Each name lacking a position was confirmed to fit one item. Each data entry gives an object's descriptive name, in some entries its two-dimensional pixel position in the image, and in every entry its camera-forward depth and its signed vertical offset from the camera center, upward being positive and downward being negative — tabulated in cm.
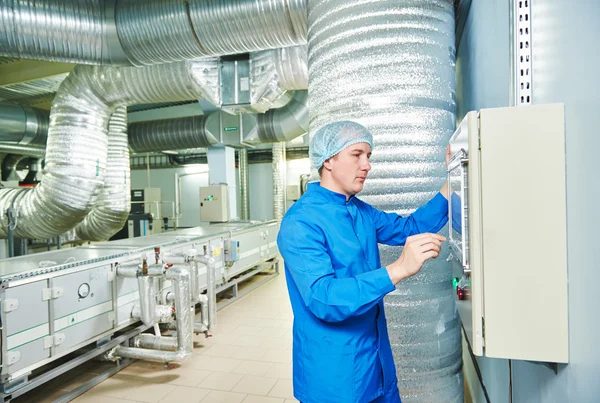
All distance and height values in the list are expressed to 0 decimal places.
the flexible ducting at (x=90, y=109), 360 +87
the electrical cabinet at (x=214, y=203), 522 -2
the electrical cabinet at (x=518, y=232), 80 -7
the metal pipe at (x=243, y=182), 816 +39
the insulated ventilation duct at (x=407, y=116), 142 +29
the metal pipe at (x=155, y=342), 284 -100
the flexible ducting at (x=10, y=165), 782 +78
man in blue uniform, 105 -20
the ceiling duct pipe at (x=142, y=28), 248 +113
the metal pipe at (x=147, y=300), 271 -66
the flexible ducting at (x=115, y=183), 454 +23
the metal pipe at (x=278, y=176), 742 +45
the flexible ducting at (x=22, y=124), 478 +98
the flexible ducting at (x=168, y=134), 556 +97
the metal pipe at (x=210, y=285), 318 -67
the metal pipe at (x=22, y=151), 670 +96
